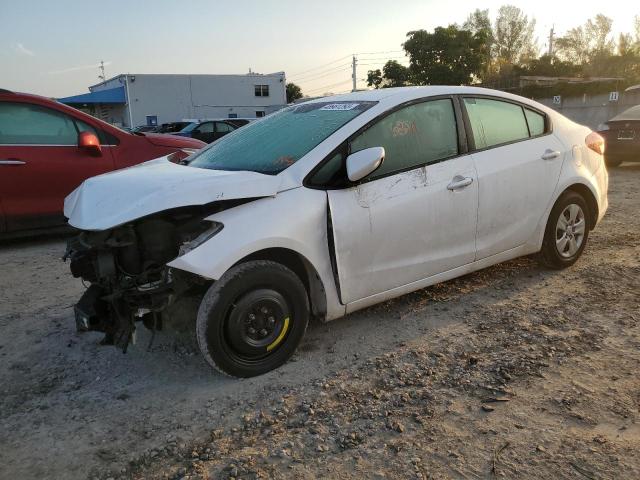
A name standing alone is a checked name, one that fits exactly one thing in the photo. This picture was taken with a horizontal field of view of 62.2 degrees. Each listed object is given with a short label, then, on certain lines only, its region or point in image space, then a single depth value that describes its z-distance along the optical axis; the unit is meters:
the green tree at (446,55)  42.62
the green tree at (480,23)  63.28
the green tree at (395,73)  44.41
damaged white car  2.88
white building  47.28
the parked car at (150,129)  25.21
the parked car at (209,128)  19.09
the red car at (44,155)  5.86
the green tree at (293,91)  67.82
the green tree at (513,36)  63.88
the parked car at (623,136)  10.52
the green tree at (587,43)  55.69
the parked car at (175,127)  22.08
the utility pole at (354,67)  68.44
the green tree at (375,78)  46.72
